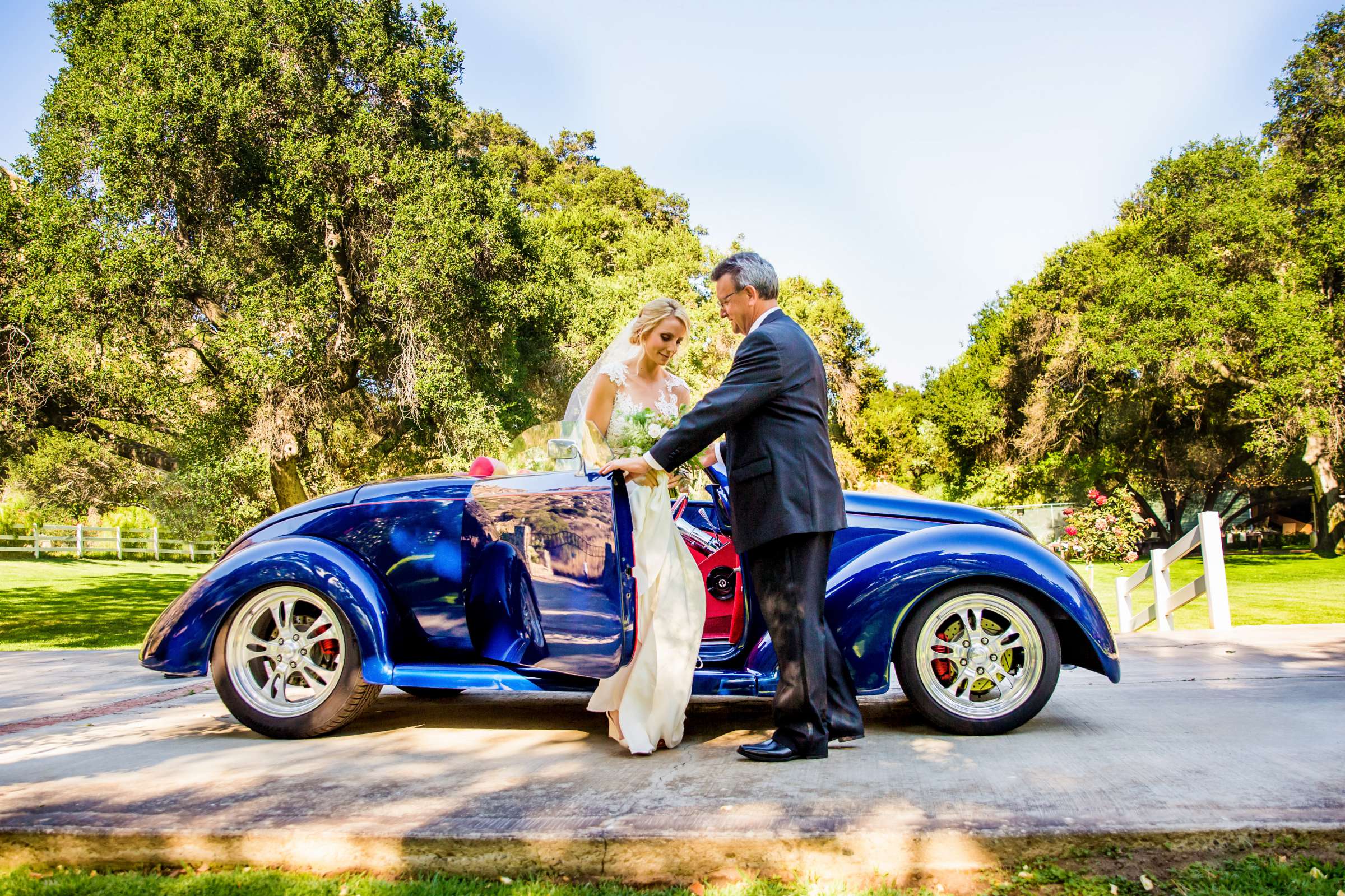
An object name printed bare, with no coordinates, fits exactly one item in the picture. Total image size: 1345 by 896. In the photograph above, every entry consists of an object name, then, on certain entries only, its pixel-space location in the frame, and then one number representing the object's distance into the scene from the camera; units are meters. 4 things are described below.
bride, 3.71
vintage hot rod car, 3.80
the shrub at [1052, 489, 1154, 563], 12.81
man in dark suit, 3.51
